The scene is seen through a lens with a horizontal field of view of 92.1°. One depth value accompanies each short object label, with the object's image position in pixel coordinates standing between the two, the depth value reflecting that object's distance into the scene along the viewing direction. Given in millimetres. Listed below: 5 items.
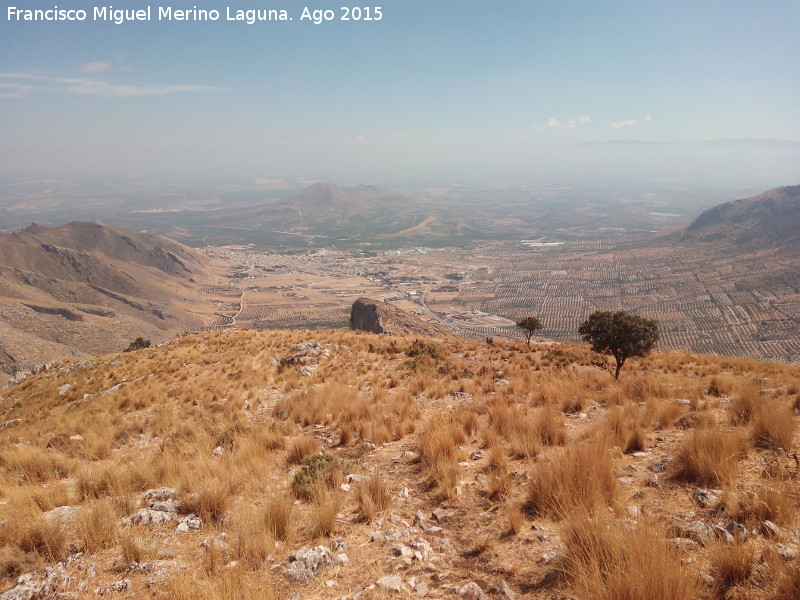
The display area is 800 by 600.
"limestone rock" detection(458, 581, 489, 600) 3740
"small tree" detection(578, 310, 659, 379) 16094
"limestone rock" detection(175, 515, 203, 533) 5293
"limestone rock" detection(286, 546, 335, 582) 4254
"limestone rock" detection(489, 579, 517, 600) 3682
